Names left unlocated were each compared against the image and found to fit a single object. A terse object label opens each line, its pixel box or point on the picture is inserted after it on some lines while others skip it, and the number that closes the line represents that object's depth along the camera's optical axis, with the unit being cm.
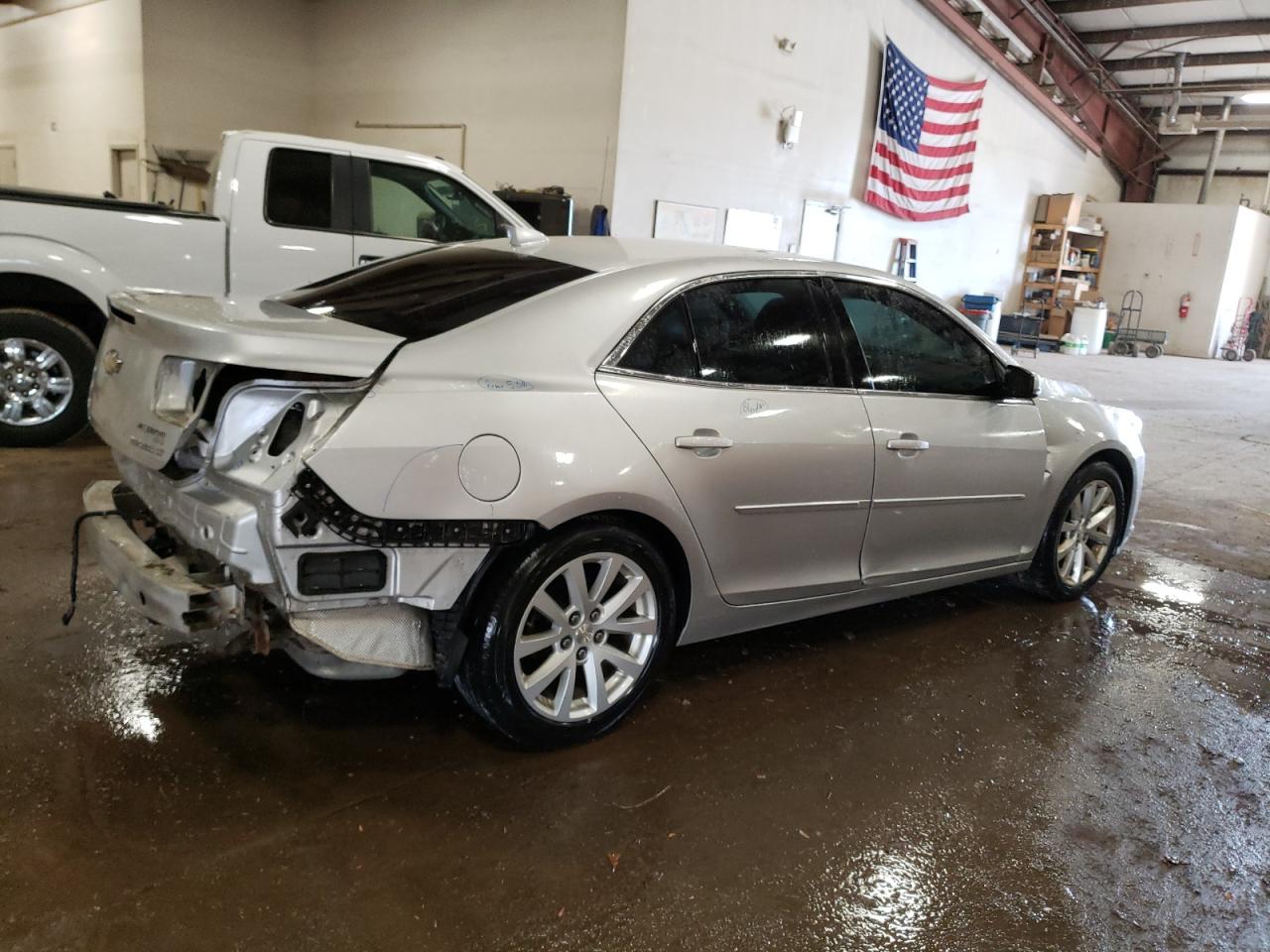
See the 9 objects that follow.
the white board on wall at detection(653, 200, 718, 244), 1011
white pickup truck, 518
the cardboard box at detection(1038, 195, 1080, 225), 1923
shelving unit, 1964
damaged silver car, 226
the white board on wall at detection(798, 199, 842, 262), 1223
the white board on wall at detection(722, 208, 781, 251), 1099
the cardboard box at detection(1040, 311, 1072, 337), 2011
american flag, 1313
